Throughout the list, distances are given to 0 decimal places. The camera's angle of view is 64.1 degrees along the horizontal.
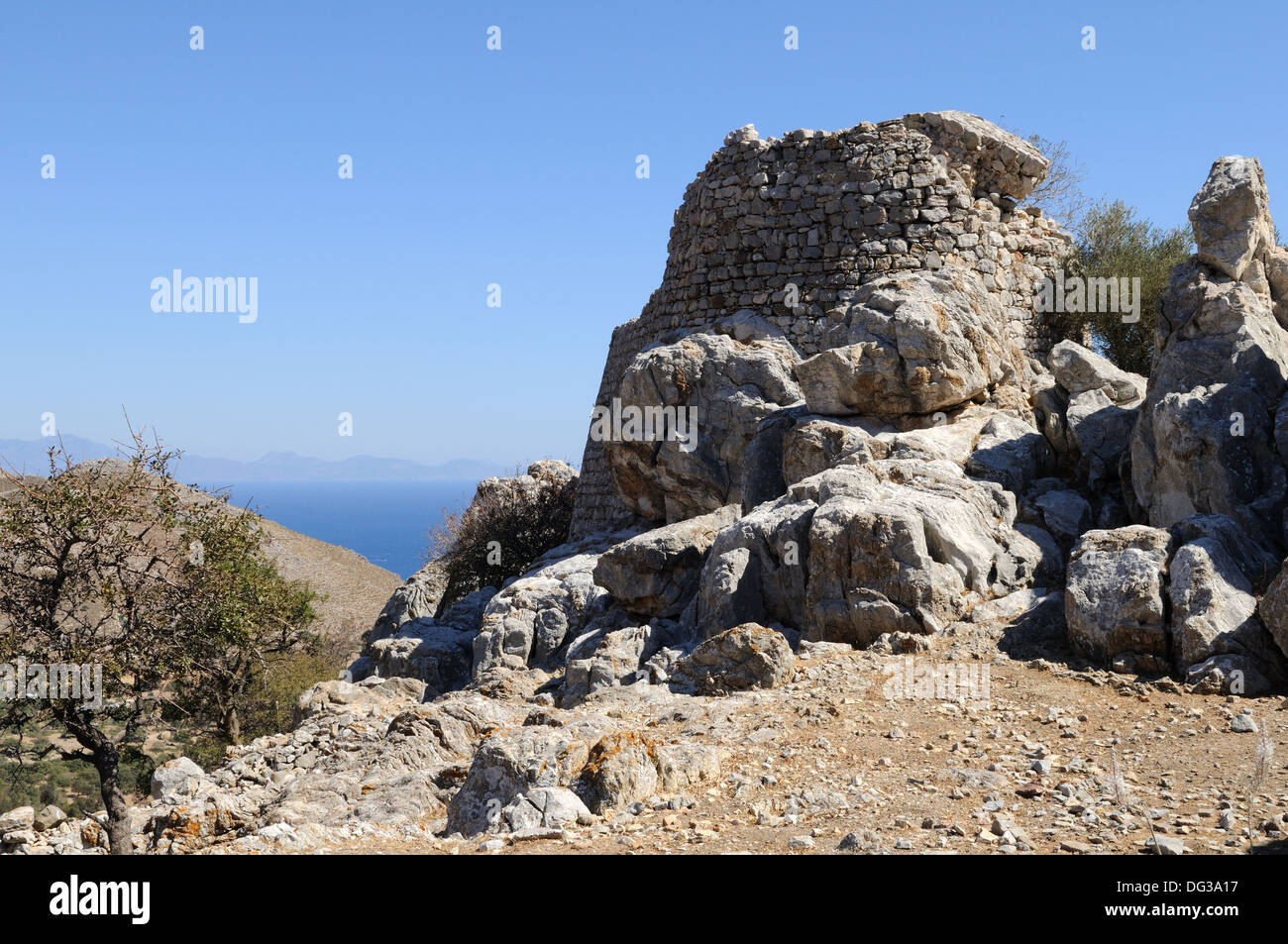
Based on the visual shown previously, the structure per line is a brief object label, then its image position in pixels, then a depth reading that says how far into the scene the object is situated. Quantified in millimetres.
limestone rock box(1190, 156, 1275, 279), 11508
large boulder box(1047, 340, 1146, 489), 11766
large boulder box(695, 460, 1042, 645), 9797
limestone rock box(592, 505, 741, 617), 12430
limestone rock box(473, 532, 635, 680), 13031
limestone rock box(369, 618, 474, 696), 13859
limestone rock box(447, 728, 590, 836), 6617
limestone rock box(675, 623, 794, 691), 9008
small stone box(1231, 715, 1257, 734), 7066
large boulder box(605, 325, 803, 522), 15594
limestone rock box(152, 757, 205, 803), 8641
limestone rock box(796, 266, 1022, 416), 13031
